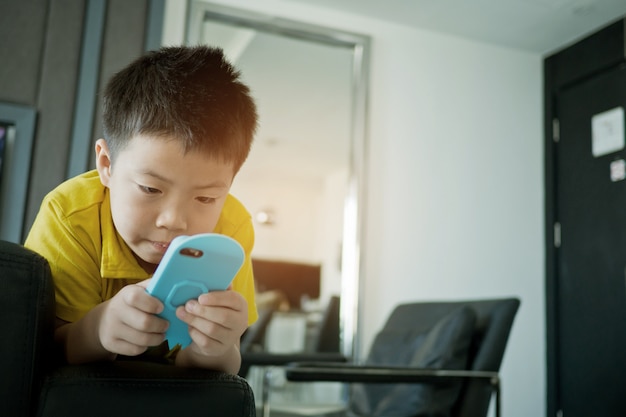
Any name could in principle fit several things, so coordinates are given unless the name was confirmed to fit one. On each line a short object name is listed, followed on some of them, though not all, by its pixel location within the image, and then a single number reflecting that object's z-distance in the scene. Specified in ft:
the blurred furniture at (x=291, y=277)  10.97
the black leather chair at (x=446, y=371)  5.70
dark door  10.25
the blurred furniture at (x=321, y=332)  10.19
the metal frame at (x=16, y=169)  8.07
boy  2.55
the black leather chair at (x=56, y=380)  1.91
